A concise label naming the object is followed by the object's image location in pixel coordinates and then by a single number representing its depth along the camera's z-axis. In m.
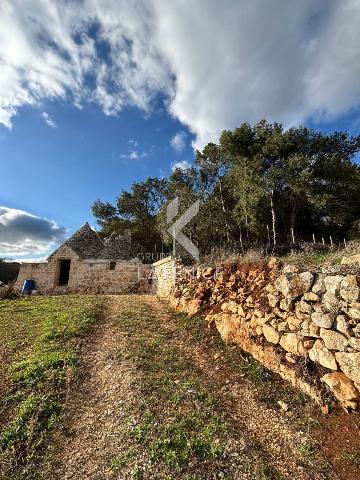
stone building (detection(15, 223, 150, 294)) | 15.77
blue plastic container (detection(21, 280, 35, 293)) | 15.41
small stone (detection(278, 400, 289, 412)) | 3.96
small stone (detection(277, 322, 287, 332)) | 4.84
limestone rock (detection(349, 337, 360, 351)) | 3.65
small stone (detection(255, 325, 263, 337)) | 5.28
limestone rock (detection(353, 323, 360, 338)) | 3.70
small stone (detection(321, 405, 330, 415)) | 3.69
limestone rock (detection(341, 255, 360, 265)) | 4.54
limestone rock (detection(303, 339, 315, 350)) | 4.30
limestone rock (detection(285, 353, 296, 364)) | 4.45
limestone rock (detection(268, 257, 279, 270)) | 6.00
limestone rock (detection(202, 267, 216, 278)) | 8.04
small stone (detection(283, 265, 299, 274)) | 5.28
